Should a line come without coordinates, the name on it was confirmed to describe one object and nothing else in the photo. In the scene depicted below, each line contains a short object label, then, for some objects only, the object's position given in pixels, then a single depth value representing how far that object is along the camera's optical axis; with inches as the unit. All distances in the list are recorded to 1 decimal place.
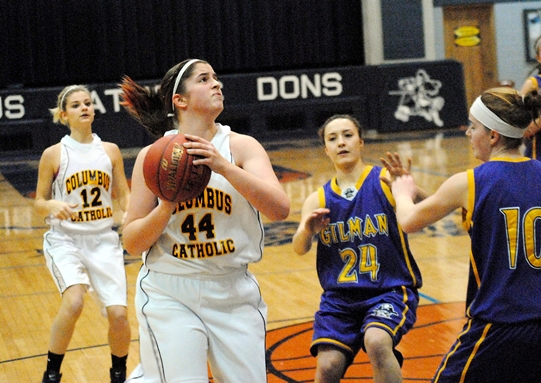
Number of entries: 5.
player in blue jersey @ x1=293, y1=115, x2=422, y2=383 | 259.5
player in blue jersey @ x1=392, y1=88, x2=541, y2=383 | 206.8
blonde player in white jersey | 325.2
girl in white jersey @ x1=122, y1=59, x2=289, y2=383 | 211.0
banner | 1080.3
